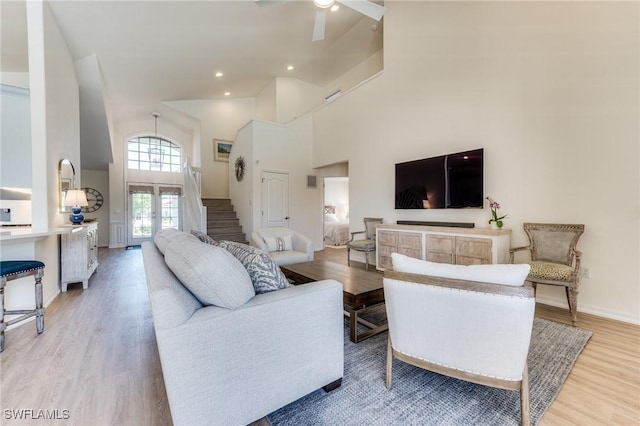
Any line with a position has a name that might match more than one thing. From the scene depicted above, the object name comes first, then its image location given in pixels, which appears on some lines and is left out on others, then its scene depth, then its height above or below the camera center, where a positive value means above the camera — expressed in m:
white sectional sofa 1.12 -0.67
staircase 6.47 -0.32
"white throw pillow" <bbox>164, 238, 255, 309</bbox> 1.26 -0.33
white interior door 6.45 +0.25
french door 8.18 +0.03
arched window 8.30 +1.81
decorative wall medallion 6.91 +1.10
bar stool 2.13 -0.57
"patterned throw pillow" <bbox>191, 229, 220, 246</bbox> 2.57 -0.27
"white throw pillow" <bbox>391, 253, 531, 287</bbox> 1.29 -0.33
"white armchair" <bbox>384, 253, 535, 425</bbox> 1.25 -0.57
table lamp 3.87 +0.11
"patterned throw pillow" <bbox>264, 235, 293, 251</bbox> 3.95 -0.51
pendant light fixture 8.55 +1.84
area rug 1.41 -1.12
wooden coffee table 2.18 -0.69
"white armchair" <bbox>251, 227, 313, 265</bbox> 3.69 -0.53
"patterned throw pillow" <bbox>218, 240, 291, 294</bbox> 1.55 -0.37
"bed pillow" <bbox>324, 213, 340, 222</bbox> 9.39 -0.31
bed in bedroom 7.78 -0.73
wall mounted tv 3.77 +0.42
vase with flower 3.47 -0.11
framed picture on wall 8.41 +1.93
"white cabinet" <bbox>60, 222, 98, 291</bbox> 3.62 -0.66
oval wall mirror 3.67 +0.47
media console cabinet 3.35 -0.52
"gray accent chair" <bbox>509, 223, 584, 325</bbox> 2.62 -0.54
